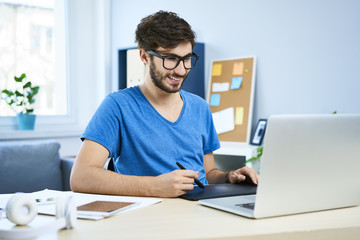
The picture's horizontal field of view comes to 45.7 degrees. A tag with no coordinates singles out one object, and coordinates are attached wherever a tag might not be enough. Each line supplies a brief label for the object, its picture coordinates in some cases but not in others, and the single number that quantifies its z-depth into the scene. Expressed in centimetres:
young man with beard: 154
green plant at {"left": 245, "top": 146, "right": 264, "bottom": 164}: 254
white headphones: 90
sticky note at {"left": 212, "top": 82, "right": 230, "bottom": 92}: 304
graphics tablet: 125
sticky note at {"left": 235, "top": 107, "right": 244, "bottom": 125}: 291
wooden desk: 90
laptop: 96
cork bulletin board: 289
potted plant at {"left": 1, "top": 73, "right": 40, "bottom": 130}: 339
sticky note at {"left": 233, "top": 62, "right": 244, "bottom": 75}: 295
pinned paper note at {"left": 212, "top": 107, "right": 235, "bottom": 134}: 297
